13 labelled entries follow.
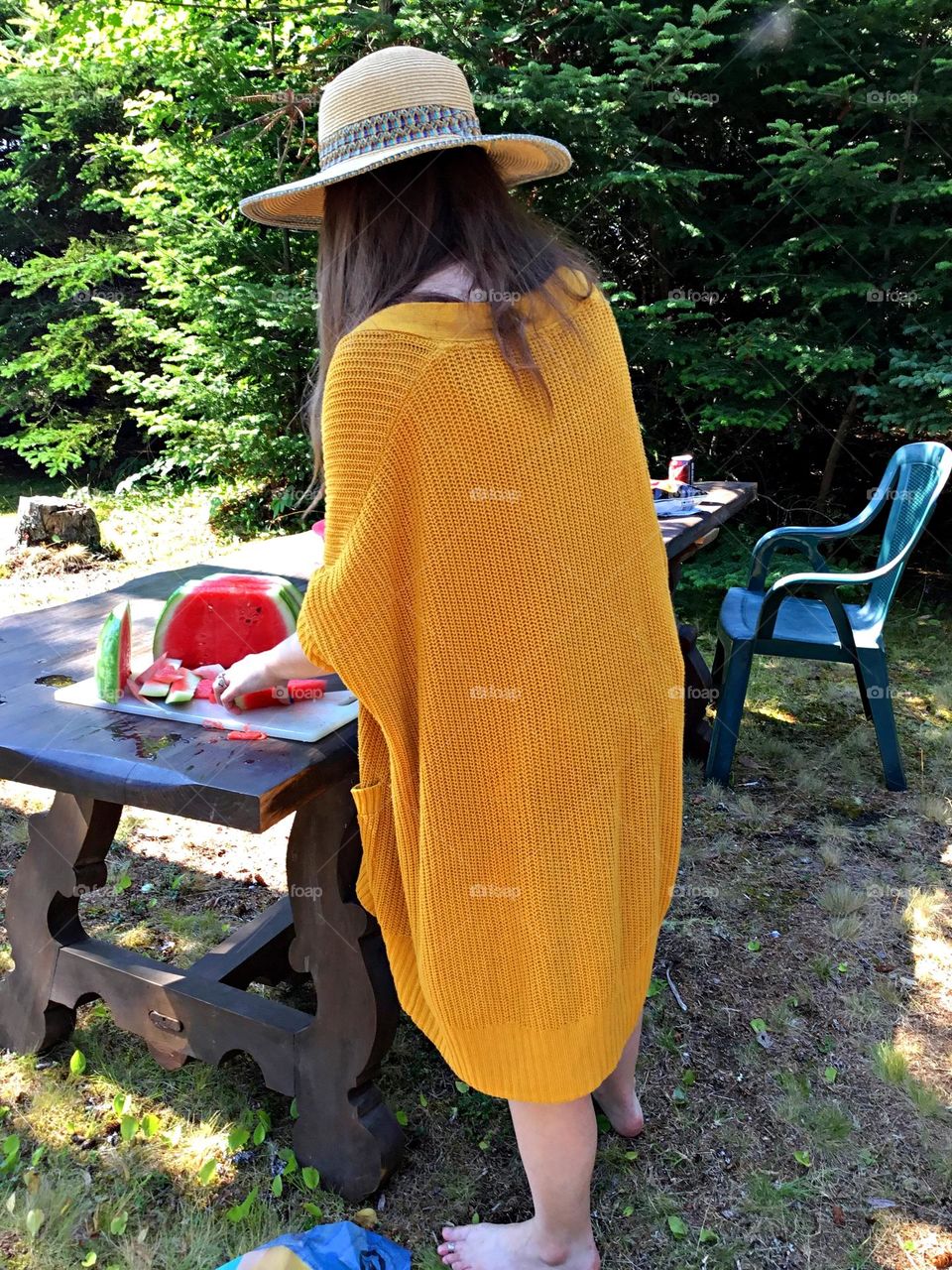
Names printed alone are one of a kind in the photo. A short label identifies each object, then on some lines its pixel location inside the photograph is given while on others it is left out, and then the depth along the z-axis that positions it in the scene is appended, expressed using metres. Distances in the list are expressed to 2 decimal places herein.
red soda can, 4.10
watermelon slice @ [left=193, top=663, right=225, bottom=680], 1.77
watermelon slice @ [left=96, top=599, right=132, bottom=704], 1.65
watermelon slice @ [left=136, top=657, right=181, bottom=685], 1.74
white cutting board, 1.61
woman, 1.27
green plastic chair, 3.36
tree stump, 6.12
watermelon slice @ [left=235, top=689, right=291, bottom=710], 1.67
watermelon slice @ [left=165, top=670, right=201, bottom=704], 1.69
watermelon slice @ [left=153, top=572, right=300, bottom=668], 1.81
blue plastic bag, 1.54
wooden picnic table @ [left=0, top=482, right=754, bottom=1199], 1.51
